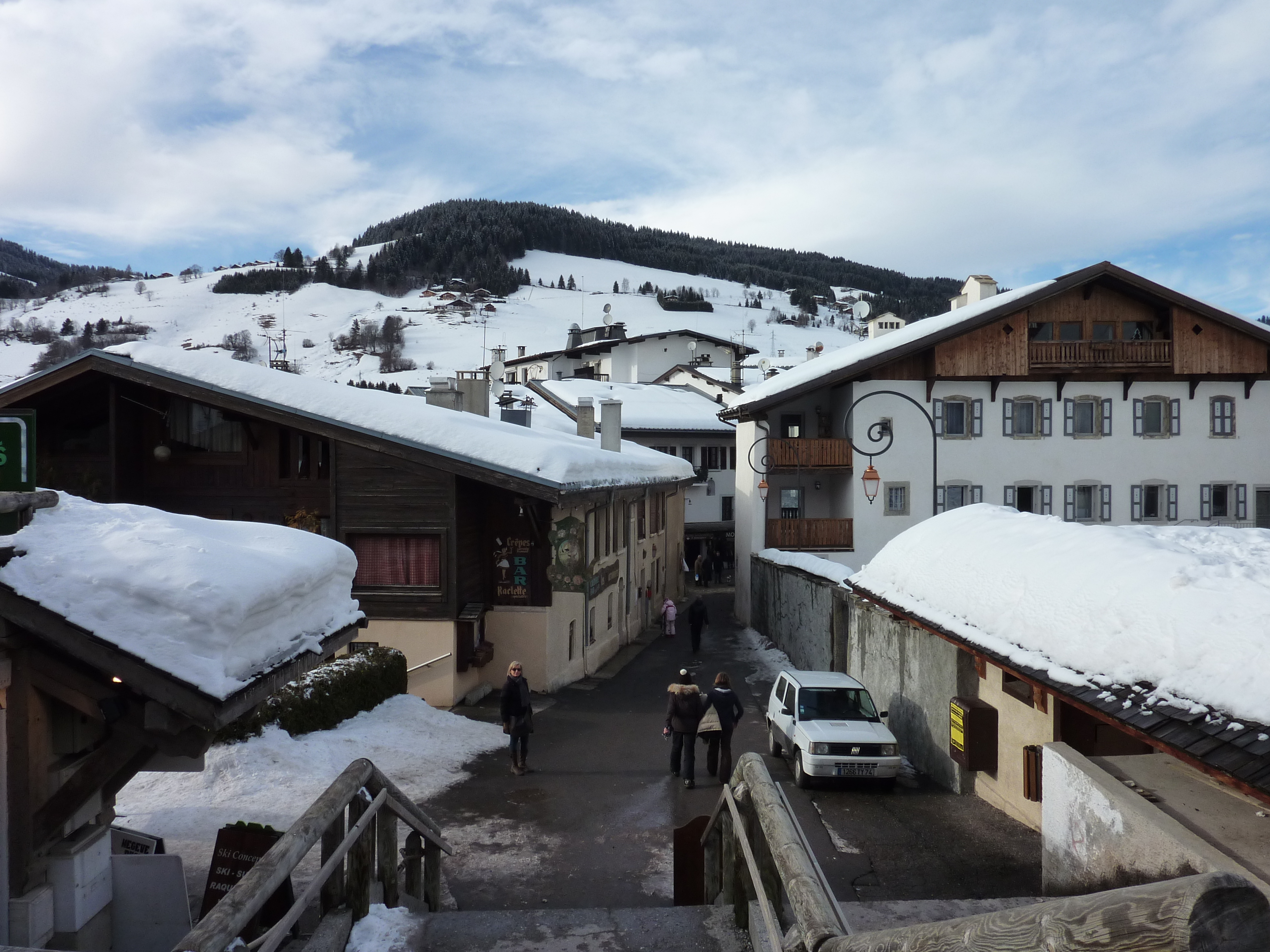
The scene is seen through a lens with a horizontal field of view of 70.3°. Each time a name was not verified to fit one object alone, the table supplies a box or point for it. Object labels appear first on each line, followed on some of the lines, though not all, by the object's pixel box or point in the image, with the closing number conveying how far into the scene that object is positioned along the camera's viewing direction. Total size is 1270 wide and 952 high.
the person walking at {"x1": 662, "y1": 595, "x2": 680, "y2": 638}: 31.52
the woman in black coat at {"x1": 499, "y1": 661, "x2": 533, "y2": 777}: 14.69
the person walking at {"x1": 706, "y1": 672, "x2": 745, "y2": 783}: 14.49
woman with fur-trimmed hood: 14.51
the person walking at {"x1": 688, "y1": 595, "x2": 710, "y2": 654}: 28.69
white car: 14.12
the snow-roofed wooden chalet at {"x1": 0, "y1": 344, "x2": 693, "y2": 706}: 19.83
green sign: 4.97
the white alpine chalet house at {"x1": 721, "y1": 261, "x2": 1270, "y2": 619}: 32.38
